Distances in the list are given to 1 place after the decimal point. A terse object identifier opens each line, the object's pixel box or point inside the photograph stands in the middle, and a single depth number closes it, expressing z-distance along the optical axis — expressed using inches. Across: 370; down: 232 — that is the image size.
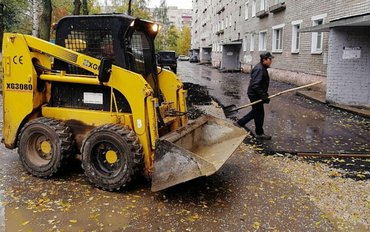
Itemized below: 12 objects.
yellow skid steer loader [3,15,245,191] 192.1
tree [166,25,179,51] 3324.3
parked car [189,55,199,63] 2573.8
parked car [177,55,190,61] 3103.3
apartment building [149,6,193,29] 6374.0
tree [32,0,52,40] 682.8
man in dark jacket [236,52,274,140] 303.9
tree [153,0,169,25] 3577.8
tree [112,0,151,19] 2042.6
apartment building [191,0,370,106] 490.9
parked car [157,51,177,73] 1089.8
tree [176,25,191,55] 3998.8
